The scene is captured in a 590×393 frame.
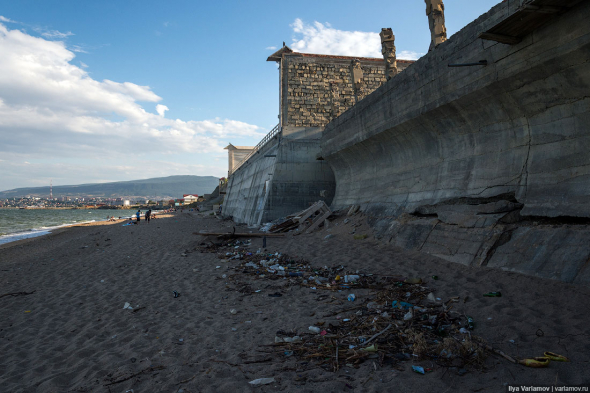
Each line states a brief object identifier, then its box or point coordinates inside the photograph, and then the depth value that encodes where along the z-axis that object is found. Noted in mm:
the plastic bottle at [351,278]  6364
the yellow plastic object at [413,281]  5839
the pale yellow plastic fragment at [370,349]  3564
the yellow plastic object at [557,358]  3033
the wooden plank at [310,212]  13417
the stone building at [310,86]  21500
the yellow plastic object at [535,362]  2998
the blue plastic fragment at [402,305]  4810
